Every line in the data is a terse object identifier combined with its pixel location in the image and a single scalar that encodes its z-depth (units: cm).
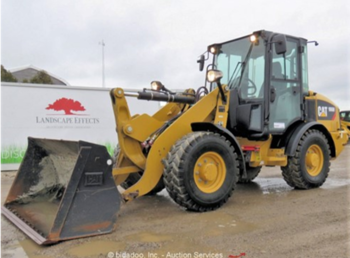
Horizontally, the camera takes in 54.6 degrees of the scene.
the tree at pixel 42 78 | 1983
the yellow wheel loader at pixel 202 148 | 370
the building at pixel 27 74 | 2280
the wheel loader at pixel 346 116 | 1777
